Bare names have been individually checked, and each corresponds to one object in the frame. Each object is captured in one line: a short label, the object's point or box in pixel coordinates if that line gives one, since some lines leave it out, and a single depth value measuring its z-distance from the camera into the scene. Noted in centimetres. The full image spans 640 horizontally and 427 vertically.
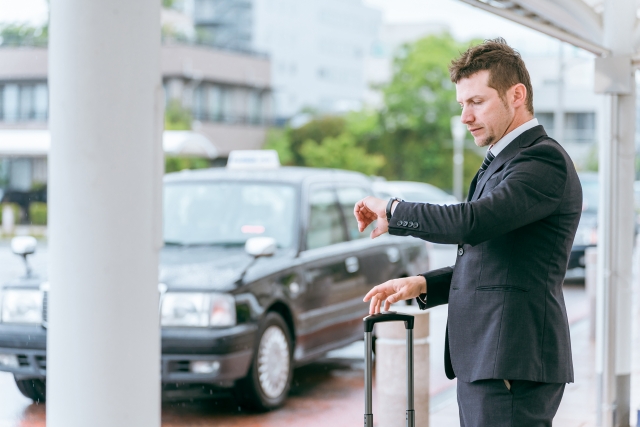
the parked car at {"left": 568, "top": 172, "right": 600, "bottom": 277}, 1398
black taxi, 594
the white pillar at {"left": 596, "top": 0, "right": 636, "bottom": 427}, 545
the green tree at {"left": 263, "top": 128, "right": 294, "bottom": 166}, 5312
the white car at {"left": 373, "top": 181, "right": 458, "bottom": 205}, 2339
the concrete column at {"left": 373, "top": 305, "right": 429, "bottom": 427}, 500
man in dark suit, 256
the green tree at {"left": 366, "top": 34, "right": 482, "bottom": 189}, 5212
